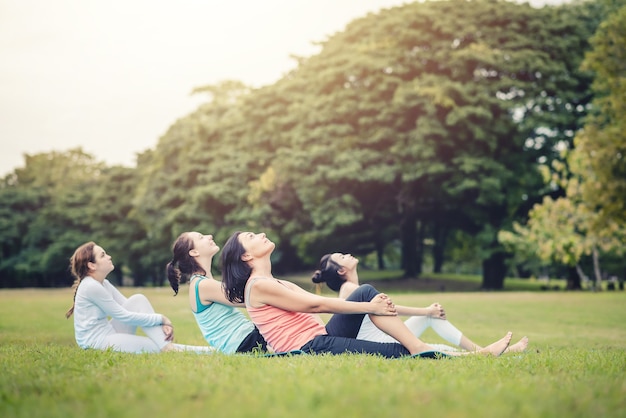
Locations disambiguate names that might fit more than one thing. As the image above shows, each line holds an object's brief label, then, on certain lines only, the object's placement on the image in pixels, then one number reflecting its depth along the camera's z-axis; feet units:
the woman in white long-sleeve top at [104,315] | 26.17
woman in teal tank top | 24.62
